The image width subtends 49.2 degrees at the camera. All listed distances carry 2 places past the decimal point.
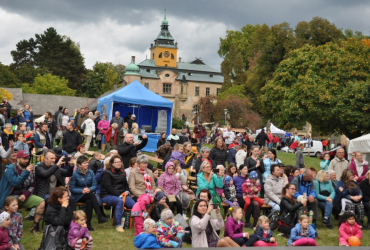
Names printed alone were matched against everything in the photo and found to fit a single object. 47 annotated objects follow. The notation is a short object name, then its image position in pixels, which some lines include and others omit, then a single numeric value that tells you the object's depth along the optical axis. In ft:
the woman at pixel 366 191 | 32.65
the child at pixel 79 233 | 19.93
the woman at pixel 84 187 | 26.17
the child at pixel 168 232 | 20.30
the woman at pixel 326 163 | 40.35
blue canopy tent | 61.26
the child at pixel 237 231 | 21.95
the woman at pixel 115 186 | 26.71
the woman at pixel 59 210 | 20.16
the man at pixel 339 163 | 38.19
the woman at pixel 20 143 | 34.94
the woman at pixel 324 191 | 31.53
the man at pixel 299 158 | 44.70
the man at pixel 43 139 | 40.89
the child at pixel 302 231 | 24.04
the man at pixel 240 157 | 41.70
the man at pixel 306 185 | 31.07
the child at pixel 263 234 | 22.31
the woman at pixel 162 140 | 48.65
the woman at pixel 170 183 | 29.04
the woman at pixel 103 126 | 54.48
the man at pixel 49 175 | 24.71
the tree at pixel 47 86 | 205.57
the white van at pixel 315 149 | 110.01
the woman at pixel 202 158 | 34.31
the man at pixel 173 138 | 48.49
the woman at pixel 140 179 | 27.58
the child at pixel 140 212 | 24.32
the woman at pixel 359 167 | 37.35
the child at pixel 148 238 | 19.47
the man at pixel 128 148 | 32.58
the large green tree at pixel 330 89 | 90.27
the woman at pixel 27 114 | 51.92
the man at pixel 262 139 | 58.80
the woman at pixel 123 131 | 49.21
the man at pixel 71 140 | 38.63
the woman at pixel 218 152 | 37.78
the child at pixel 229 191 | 29.83
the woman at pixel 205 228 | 20.75
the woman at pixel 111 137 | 53.01
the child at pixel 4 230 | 18.61
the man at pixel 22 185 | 23.45
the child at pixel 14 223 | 19.60
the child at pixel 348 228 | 26.05
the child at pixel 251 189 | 30.17
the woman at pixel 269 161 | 34.94
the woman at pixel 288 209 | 28.01
